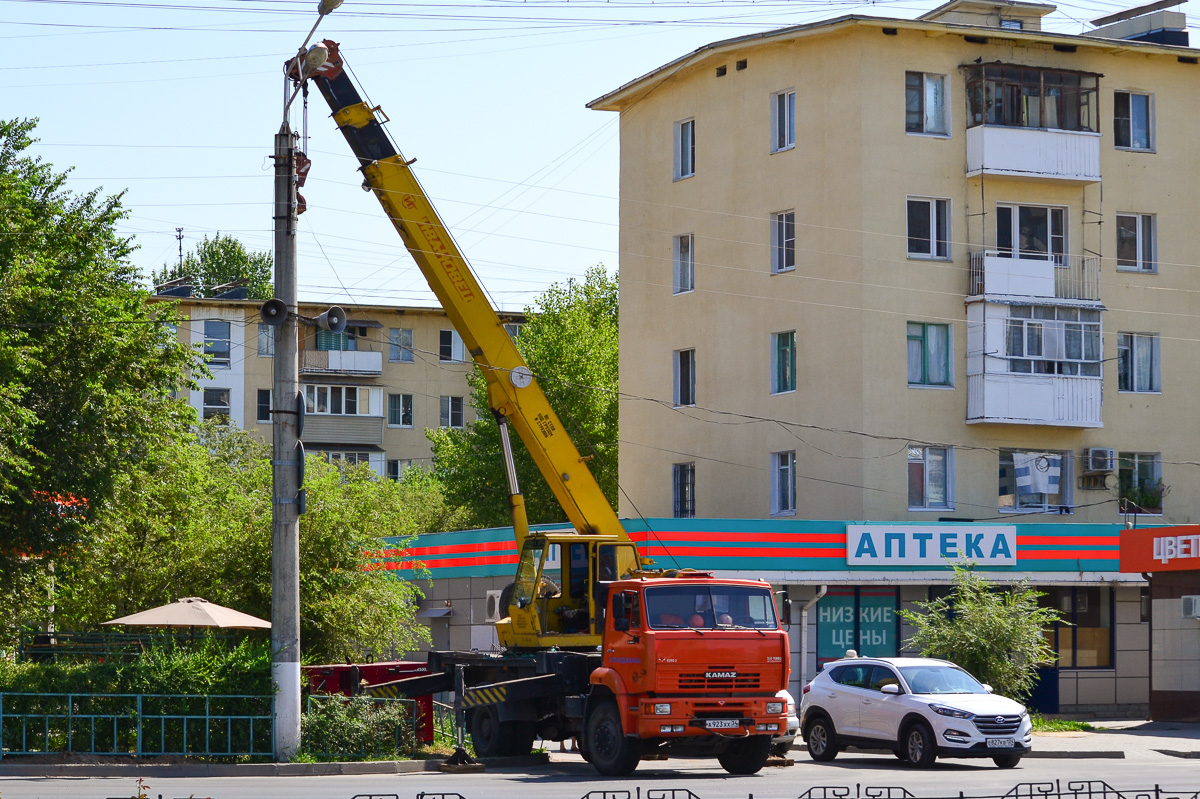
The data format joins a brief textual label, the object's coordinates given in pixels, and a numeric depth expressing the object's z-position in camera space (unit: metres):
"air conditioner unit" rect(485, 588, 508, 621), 30.26
